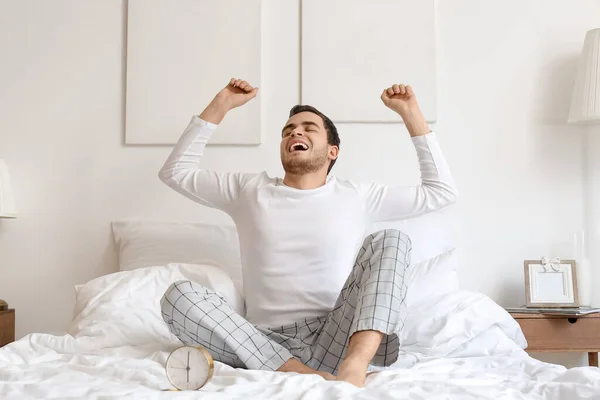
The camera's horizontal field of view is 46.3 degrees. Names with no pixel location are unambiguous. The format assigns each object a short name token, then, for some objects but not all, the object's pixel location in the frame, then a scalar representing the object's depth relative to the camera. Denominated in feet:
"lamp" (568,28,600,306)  8.76
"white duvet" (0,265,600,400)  4.29
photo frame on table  8.63
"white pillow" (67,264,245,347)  6.69
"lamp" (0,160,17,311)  8.93
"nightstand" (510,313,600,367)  8.16
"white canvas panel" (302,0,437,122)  9.53
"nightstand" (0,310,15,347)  8.71
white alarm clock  4.32
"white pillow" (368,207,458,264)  8.66
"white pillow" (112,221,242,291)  8.76
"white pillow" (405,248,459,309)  7.70
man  5.54
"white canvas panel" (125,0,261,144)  9.56
